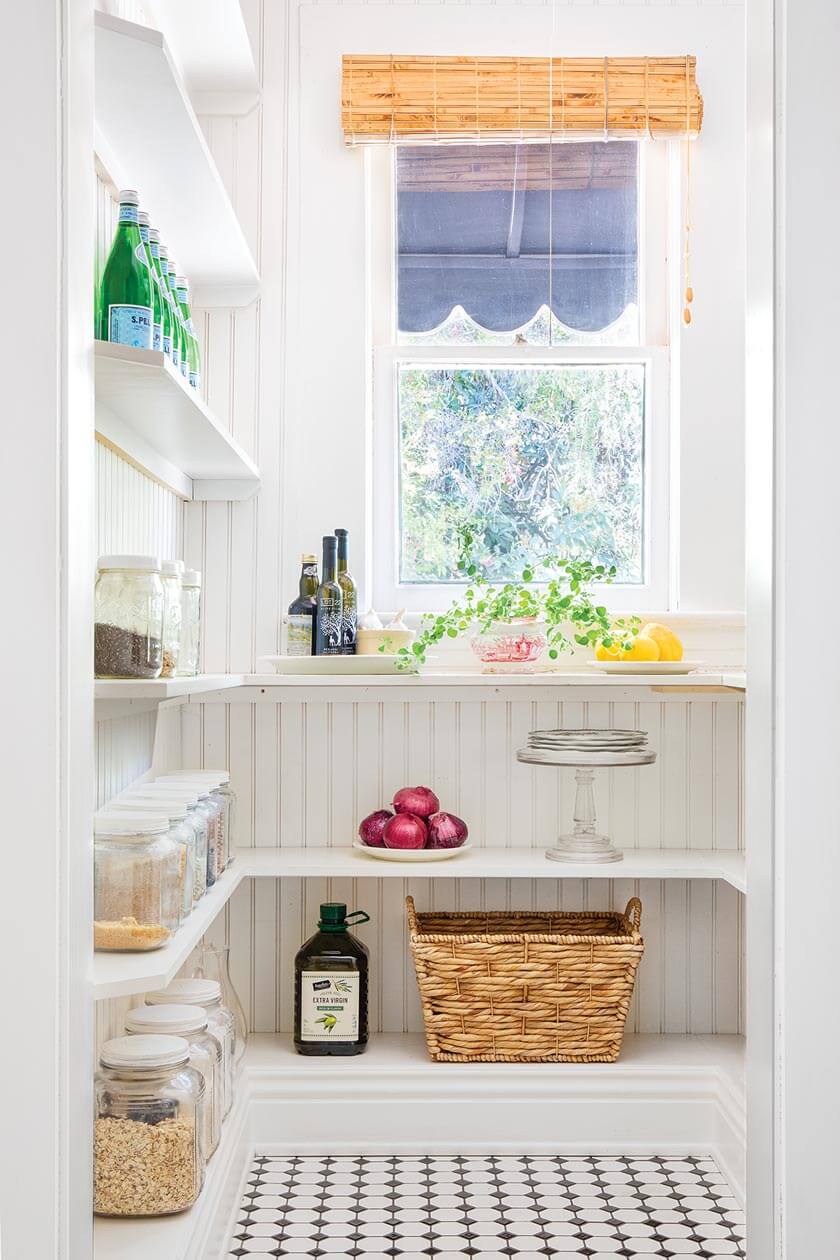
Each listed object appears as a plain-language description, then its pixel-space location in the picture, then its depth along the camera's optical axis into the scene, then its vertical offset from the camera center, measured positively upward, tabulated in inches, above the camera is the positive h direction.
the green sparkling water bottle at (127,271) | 66.9 +18.9
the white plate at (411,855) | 96.4 -19.6
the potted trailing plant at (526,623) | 98.7 -1.1
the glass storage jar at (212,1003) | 80.9 -26.8
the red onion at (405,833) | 97.2 -18.0
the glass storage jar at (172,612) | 65.4 -0.2
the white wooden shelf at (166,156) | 63.4 +28.8
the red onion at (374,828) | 98.8 -17.9
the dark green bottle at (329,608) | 102.0 +0.1
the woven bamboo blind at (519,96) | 107.3 +45.5
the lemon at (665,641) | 98.9 -2.5
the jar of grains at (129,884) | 63.2 -14.6
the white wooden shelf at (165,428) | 59.3 +11.7
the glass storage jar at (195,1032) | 74.2 -26.1
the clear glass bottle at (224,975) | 92.2 -28.0
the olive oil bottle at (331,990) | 97.6 -30.8
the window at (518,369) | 111.6 +22.3
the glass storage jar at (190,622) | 74.4 -0.8
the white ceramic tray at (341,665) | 96.3 -4.4
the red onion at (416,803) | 99.7 -15.9
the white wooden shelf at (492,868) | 95.8 -20.6
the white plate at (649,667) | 96.7 -4.5
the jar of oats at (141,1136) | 68.2 -29.8
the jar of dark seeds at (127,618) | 61.7 -0.5
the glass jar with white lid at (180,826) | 69.1 -12.8
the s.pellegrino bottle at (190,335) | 82.5 +19.3
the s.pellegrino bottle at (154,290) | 67.4 +18.6
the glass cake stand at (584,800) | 96.1 -15.8
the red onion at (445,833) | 97.9 -18.1
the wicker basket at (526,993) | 94.7 -30.3
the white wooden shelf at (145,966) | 56.7 -17.8
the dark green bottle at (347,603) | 102.7 +0.5
